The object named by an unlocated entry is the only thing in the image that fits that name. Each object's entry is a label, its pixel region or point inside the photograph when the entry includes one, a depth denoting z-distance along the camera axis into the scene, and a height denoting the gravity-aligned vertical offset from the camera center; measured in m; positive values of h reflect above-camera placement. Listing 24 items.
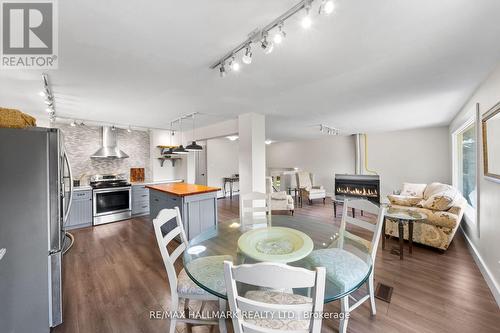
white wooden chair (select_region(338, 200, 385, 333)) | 1.54 -0.67
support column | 3.78 +0.29
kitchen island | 3.15 -0.62
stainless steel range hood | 4.76 +0.57
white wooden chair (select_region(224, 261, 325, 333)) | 0.78 -0.48
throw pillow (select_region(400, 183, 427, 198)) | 4.49 -0.59
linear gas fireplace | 6.04 -0.68
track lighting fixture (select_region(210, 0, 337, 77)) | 1.13 +0.96
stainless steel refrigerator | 1.43 -0.47
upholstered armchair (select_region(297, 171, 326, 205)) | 6.16 -0.74
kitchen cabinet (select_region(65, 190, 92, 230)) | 4.06 -0.88
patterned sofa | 2.83 -0.82
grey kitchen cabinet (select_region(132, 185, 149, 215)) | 4.90 -0.81
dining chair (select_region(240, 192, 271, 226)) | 2.63 -0.59
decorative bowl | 1.43 -0.66
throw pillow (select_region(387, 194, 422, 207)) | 3.54 -0.66
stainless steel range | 4.32 -0.69
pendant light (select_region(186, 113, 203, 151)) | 3.61 +0.38
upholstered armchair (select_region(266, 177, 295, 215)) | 4.93 -0.90
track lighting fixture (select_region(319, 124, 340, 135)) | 5.19 +1.04
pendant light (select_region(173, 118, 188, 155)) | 3.84 +0.35
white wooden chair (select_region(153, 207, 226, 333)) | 1.41 -0.91
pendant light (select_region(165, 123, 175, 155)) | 5.59 +0.97
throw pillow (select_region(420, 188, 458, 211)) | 2.94 -0.57
